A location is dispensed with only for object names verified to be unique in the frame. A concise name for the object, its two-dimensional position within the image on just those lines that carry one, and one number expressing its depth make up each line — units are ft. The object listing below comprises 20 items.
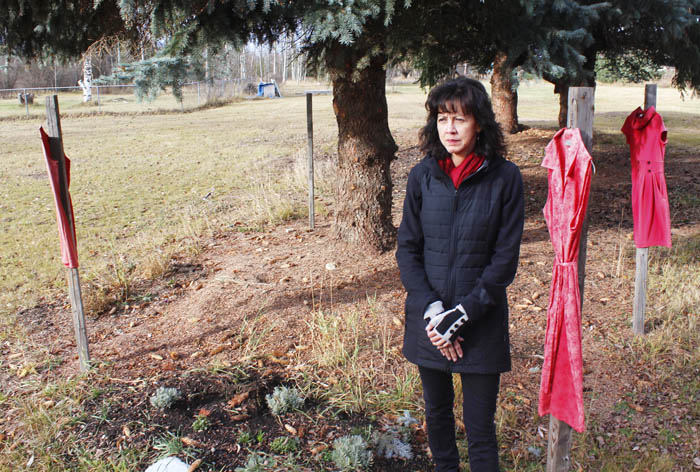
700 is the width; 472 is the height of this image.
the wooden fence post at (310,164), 22.61
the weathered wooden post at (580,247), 7.76
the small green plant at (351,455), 9.46
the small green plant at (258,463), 9.28
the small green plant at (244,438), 10.21
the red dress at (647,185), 14.02
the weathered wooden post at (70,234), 12.14
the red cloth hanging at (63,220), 12.00
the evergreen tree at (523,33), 15.49
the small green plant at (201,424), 10.48
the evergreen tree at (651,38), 19.67
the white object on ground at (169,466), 9.34
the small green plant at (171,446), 9.75
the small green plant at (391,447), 10.07
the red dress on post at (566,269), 7.81
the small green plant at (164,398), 11.00
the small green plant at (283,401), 10.99
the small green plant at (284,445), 10.04
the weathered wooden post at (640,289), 14.05
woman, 7.89
